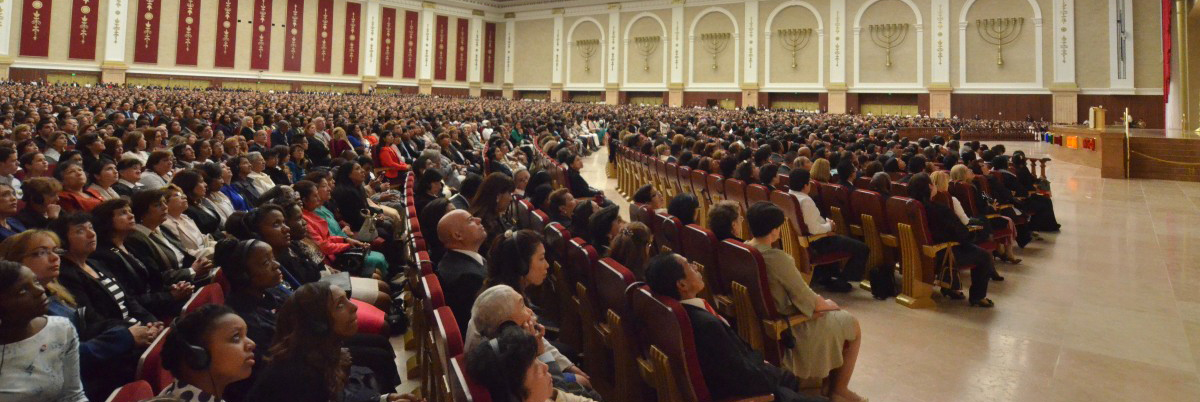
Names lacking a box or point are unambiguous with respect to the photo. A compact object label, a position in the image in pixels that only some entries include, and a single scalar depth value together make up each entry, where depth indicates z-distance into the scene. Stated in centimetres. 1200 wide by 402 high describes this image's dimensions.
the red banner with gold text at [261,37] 2736
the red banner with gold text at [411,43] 3105
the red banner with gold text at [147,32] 2466
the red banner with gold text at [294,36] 2809
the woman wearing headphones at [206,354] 158
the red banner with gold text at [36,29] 2259
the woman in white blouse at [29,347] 162
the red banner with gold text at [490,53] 3441
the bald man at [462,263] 261
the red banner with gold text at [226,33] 2653
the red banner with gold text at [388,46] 3031
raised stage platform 998
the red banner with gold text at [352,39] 2956
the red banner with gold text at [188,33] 2561
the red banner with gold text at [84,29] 2336
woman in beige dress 274
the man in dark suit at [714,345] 211
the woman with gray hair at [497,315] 186
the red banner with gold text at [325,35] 2880
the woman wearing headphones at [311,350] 166
